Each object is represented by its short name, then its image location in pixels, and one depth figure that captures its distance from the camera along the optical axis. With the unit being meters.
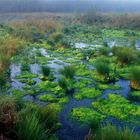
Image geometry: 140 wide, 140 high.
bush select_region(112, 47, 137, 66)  10.10
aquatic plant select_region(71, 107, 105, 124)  6.16
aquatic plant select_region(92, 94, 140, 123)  6.41
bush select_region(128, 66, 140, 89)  7.75
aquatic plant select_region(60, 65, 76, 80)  8.47
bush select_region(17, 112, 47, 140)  4.32
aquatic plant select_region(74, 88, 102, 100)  7.48
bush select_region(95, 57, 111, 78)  8.66
